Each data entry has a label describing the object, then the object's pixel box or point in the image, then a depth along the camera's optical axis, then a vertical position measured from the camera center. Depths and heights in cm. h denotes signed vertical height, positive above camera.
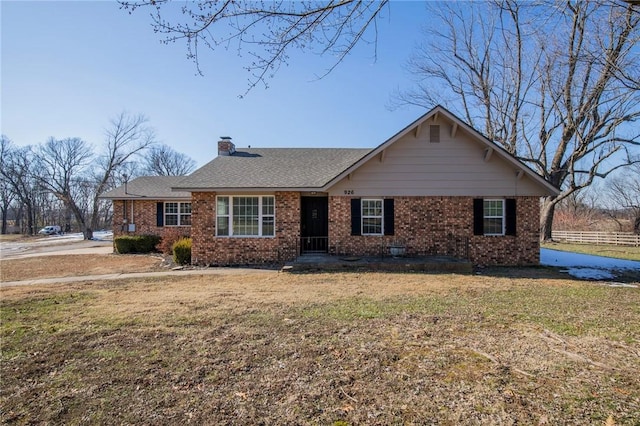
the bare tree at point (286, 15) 392 +235
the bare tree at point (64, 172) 4160 +614
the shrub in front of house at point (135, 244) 1973 -153
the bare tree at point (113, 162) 3794 +622
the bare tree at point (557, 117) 1697 +548
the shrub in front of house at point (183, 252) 1388 -143
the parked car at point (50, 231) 5055 -191
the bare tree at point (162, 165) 5953 +898
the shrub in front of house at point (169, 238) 1827 -116
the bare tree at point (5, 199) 5523 +323
